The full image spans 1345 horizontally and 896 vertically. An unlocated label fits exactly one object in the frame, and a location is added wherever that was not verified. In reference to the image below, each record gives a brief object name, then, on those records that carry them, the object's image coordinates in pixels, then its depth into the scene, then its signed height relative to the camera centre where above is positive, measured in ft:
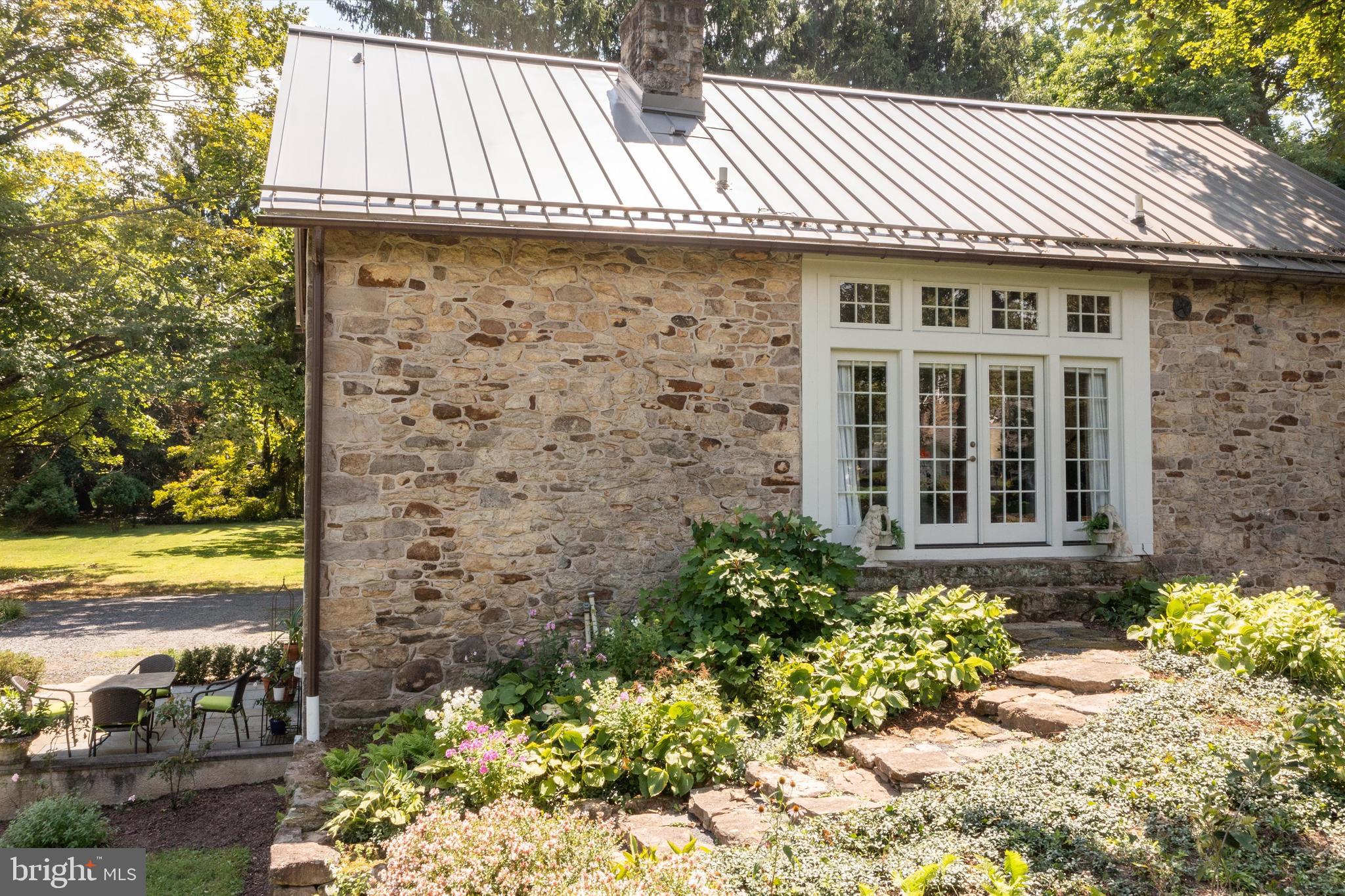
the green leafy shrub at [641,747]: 14.65 -4.86
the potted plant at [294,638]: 26.89 -5.44
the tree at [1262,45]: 28.50 +19.33
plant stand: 24.08 -7.25
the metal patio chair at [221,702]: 23.16 -6.27
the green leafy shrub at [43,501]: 77.56 -2.68
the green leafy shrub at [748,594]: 18.61 -2.85
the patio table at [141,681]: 23.33 -5.76
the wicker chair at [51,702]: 22.88 -6.30
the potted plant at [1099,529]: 24.73 -1.84
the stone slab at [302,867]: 13.75 -6.28
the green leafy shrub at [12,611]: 41.70 -6.75
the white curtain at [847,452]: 23.80 +0.41
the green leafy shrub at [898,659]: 16.39 -3.97
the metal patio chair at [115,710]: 22.33 -6.16
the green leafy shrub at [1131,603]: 23.41 -3.79
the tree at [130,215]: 44.24 +13.82
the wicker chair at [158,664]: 25.73 -5.74
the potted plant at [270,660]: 27.02 -5.93
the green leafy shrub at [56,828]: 17.53 -7.30
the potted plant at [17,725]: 21.54 -6.42
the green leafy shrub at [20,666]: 25.09 -5.77
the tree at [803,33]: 67.62 +34.79
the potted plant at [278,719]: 24.06 -6.93
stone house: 20.27 +3.32
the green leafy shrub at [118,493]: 80.79 -2.05
